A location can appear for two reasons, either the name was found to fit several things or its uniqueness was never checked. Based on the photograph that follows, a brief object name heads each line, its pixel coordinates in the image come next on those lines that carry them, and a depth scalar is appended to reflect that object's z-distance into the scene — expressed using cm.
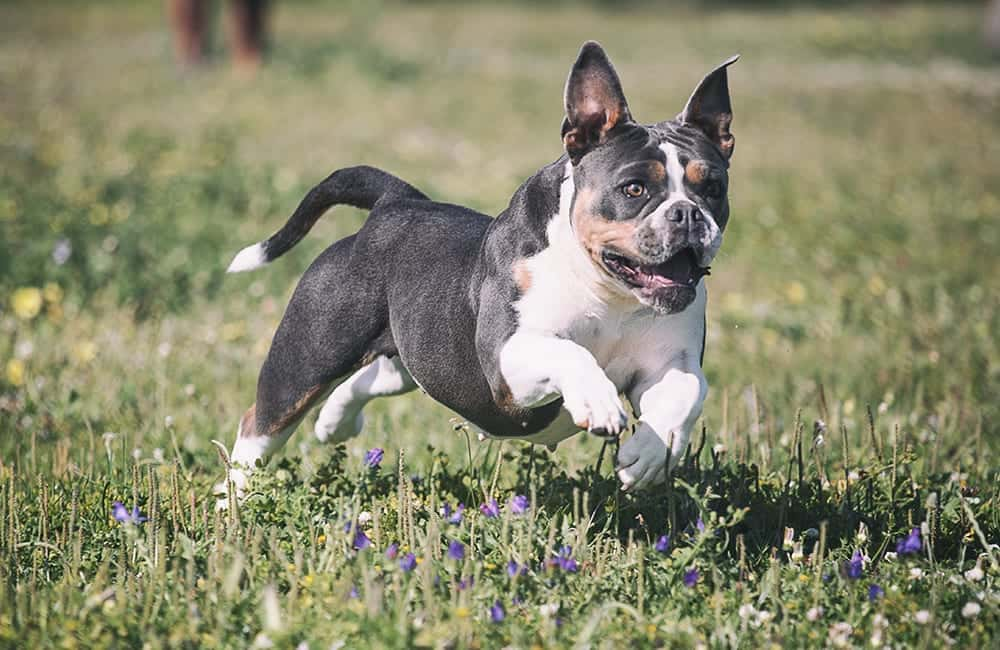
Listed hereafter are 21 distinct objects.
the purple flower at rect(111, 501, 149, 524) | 731
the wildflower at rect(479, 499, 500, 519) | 784
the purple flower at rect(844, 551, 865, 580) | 725
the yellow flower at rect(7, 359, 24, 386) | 1220
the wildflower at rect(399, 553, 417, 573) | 705
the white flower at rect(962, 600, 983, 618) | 686
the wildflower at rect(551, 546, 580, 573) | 718
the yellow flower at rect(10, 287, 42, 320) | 1427
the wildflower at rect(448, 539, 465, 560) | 709
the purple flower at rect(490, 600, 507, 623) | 669
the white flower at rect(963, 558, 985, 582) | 743
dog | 748
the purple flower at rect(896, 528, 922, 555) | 734
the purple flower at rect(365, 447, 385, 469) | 869
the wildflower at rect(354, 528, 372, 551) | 755
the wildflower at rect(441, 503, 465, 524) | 778
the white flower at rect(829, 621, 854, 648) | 665
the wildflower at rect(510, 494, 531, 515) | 762
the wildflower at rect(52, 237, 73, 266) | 1525
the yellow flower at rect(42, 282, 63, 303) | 1465
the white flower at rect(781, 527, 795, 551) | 773
